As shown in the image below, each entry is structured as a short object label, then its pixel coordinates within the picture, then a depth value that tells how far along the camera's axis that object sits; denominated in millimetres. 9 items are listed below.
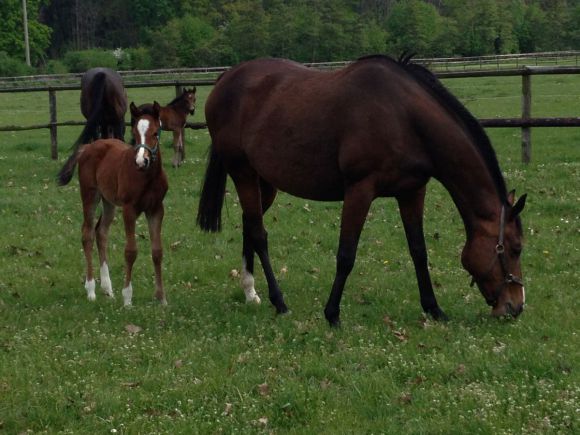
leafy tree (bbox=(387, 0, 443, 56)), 62250
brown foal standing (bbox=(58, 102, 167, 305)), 7250
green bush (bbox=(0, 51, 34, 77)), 56875
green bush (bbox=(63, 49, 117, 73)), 61803
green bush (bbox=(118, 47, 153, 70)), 62844
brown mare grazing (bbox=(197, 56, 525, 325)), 6355
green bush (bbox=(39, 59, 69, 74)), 59625
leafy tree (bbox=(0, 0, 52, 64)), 68250
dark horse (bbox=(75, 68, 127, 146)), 14406
